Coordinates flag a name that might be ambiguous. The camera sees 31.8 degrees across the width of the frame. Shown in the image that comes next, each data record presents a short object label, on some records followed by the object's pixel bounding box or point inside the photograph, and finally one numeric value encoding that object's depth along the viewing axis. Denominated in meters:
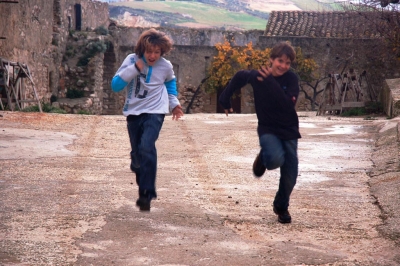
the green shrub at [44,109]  17.36
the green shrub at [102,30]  29.14
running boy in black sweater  5.37
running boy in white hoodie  5.46
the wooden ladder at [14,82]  17.34
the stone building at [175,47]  24.06
